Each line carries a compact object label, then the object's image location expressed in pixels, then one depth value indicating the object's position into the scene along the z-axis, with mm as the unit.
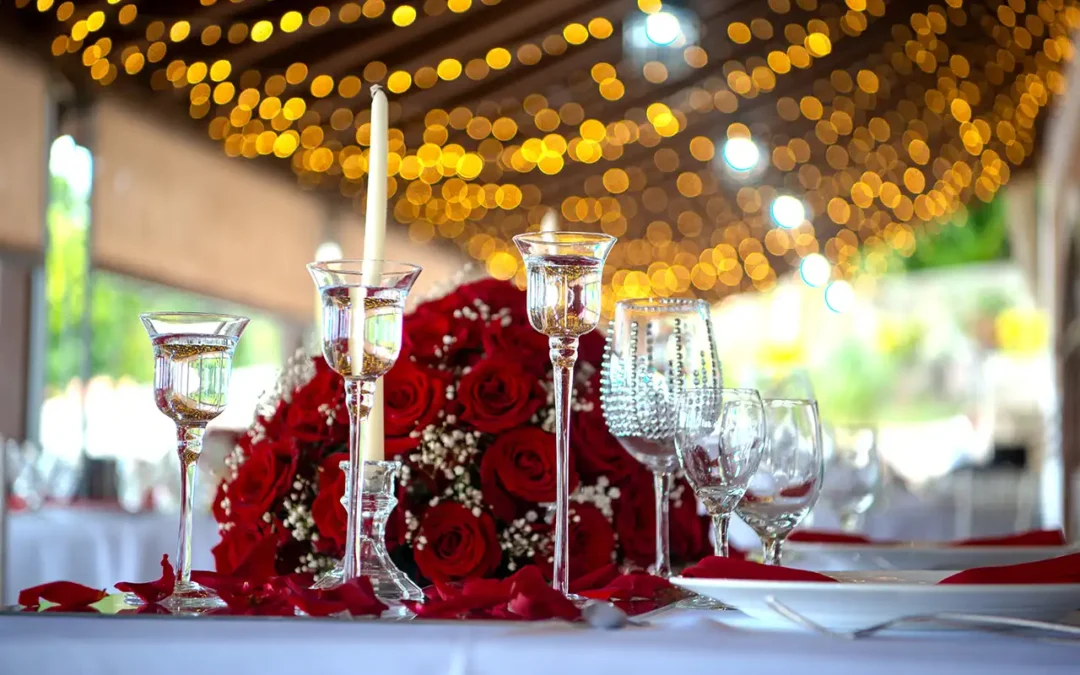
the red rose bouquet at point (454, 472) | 1124
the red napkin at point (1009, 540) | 1402
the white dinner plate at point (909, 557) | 1233
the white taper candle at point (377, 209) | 1028
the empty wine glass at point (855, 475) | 1853
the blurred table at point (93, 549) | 2588
